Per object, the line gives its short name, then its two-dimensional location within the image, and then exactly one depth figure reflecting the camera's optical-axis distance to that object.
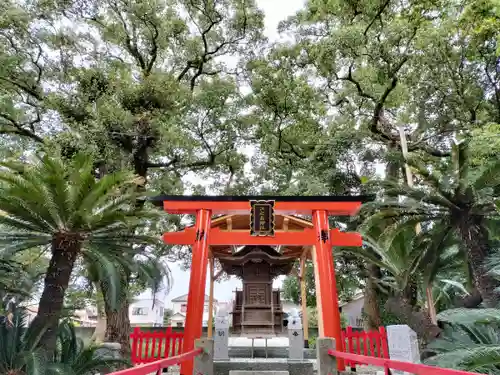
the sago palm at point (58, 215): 5.71
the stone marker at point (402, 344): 5.68
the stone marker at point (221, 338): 8.41
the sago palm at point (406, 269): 7.93
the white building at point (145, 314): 36.56
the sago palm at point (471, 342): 4.00
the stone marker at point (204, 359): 5.41
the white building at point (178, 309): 34.56
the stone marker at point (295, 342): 8.43
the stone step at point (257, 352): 9.80
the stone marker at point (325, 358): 4.78
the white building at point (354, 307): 23.34
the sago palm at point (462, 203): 6.70
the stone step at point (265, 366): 7.29
